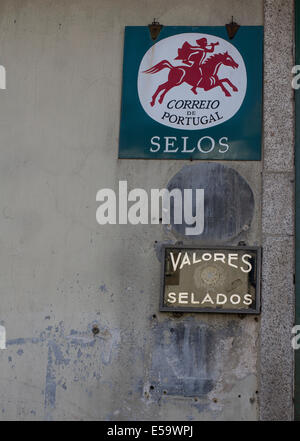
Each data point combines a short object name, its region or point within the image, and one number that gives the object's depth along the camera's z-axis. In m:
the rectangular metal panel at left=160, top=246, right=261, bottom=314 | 5.82
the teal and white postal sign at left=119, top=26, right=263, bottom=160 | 6.16
